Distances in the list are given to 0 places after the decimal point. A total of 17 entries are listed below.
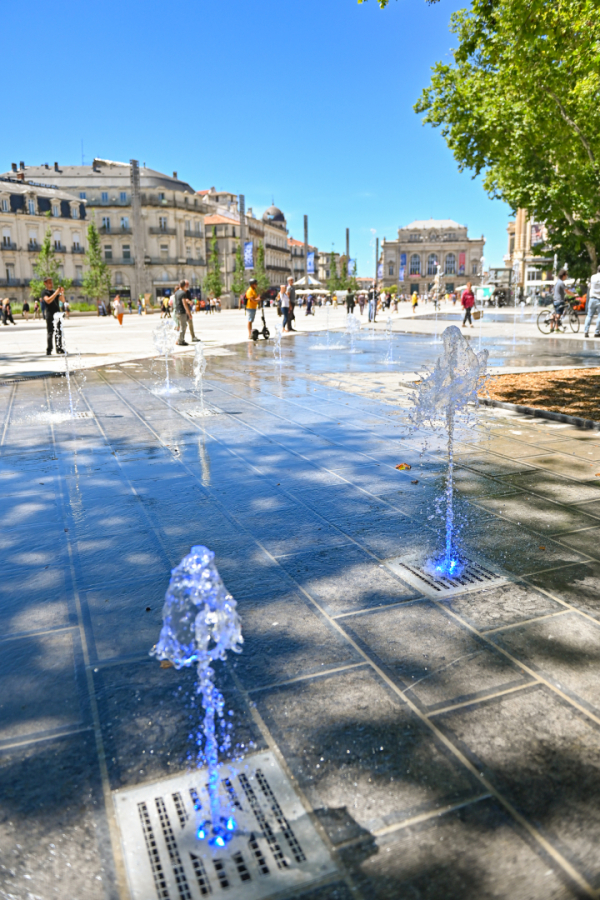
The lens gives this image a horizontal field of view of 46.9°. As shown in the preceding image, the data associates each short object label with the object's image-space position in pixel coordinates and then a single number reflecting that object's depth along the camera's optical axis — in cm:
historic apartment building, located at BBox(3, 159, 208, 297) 7906
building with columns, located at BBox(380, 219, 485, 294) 14200
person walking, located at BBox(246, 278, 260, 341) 1968
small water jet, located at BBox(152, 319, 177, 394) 1351
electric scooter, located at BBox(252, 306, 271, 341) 2075
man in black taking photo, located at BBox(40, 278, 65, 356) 1493
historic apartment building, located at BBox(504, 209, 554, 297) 6106
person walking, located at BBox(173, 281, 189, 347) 1734
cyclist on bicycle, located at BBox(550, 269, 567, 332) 2118
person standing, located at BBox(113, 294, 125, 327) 3528
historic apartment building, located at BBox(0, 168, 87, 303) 6638
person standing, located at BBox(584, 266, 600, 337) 1777
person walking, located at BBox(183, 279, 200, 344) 1736
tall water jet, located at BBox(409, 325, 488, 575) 525
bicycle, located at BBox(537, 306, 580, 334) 2197
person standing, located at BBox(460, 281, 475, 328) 2735
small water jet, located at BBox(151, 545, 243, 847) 228
